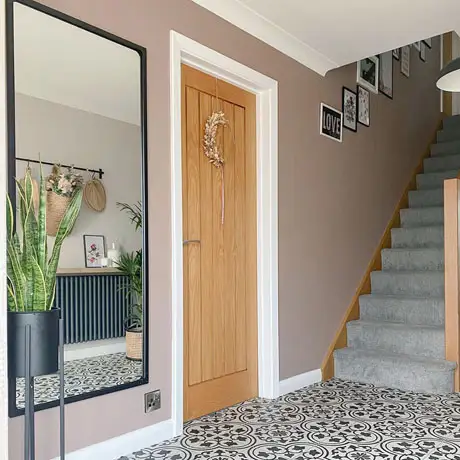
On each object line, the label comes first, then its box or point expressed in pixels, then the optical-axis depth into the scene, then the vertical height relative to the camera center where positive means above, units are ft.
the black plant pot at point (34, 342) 5.94 -1.19
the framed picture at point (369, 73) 14.68 +4.18
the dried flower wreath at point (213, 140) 10.14 +1.64
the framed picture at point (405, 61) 17.69 +5.38
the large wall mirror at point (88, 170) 6.88 +0.82
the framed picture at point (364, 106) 14.41 +3.19
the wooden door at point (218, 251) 9.78 -0.42
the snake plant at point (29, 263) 6.16 -0.35
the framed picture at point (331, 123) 12.88 +2.49
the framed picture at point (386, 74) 15.97 +4.48
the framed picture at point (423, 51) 19.46 +6.18
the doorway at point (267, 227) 11.09 +0.04
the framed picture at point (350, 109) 13.75 +2.98
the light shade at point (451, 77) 9.05 +2.47
